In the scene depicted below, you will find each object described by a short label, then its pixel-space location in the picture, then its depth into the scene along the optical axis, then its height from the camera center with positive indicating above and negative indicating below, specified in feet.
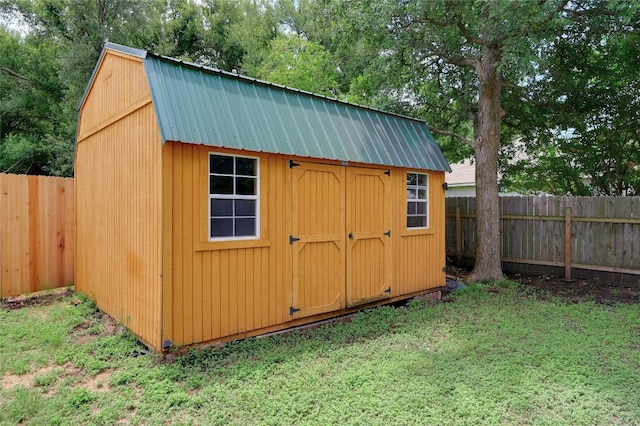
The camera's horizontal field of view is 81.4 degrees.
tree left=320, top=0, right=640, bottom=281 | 19.66 +9.88
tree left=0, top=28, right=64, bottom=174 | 48.62 +16.01
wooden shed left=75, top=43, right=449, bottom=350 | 12.50 +0.28
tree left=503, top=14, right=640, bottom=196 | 26.35 +7.05
